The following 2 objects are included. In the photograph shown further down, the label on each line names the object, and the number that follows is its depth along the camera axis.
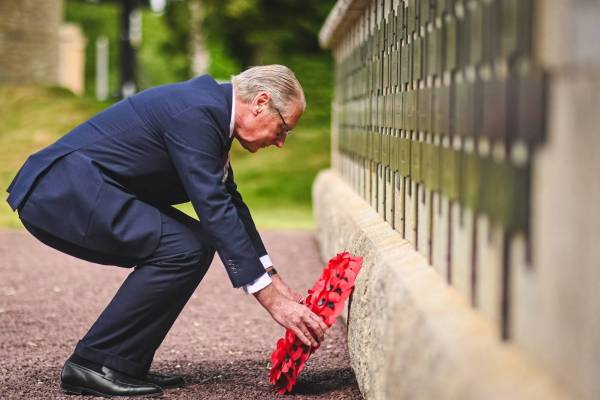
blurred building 40.13
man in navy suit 7.43
